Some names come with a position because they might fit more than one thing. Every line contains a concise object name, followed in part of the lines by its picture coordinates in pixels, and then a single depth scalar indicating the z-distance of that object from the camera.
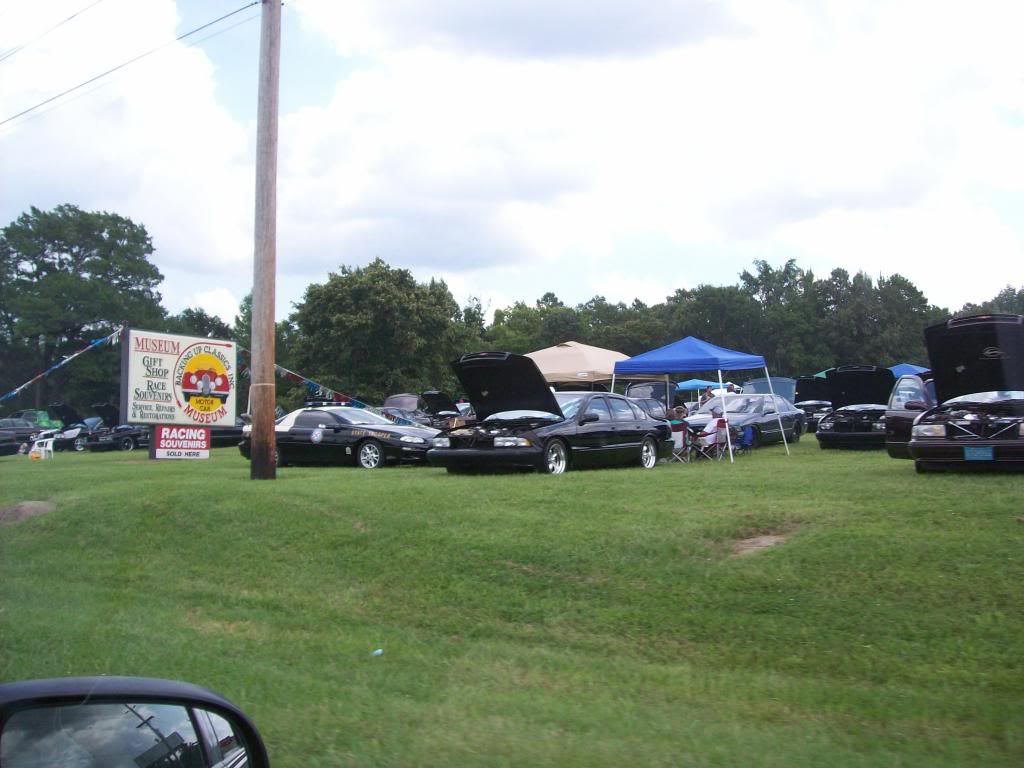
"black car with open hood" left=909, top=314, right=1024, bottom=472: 10.70
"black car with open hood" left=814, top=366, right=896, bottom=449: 17.84
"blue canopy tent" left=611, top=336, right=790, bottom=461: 18.19
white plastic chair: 26.84
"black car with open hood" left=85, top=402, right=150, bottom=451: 30.59
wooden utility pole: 13.27
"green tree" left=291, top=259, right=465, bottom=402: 43.75
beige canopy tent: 27.88
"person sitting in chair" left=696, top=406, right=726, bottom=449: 18.39
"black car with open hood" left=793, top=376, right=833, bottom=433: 22.14
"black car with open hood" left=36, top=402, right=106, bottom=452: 31.34
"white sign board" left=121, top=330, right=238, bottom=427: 18.31
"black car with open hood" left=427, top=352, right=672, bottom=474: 13.68
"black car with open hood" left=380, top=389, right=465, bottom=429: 25.42
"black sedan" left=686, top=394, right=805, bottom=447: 20.34
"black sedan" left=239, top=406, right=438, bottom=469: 17.22
